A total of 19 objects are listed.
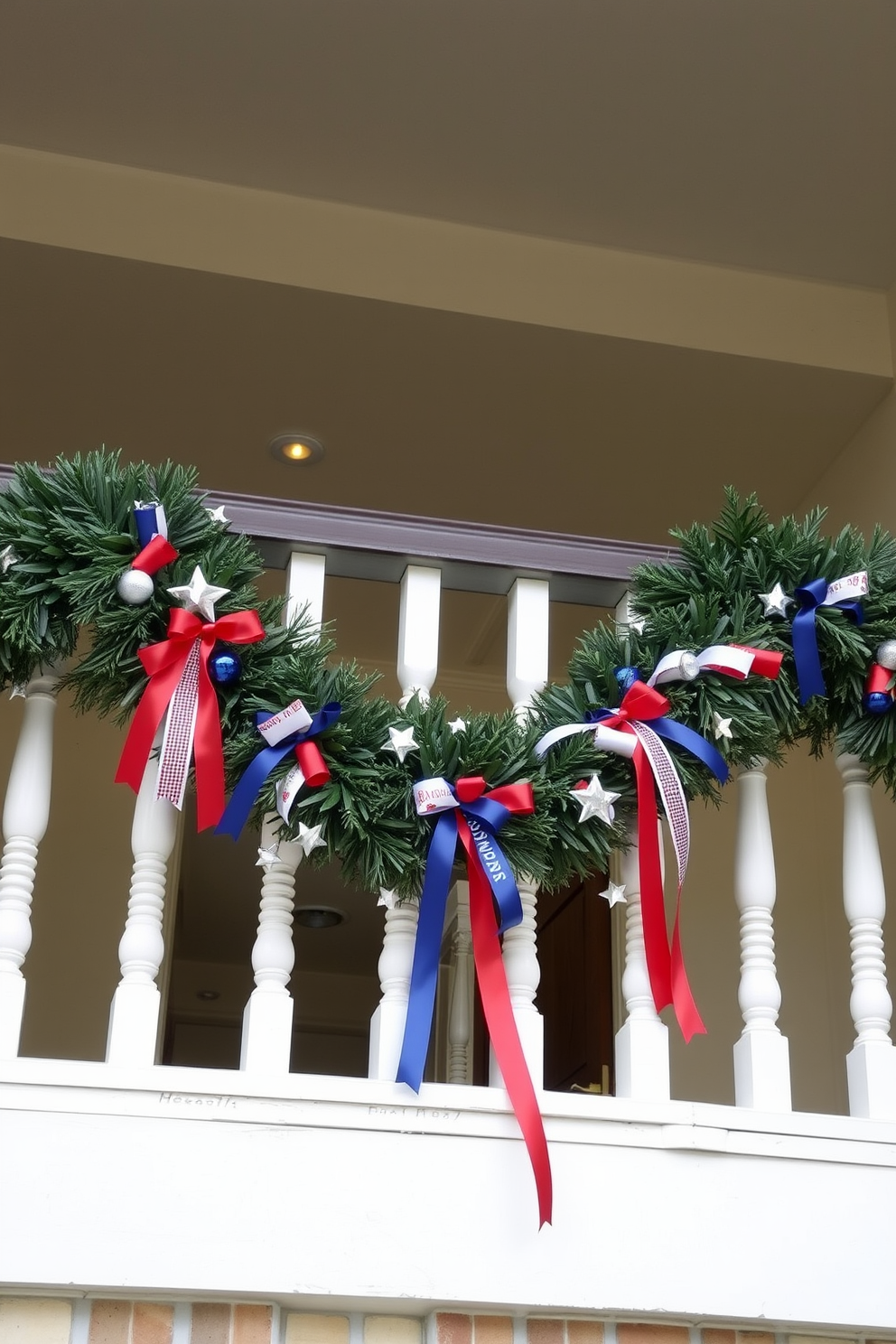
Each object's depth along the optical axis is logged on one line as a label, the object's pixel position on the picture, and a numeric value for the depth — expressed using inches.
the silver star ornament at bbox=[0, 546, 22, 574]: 62.7
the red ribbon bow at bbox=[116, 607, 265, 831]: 60.2
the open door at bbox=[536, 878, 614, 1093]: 160.6
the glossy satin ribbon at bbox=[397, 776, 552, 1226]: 58.1
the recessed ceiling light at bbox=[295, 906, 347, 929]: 233.3
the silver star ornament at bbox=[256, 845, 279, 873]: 62.4
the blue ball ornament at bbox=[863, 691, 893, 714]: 69.9
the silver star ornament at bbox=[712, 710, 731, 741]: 65.9
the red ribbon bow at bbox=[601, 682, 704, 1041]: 62.2
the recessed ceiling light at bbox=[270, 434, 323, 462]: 151.9
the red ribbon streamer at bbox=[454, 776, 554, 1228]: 57.0
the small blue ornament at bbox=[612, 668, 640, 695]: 66.3
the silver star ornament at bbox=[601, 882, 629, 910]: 64.5
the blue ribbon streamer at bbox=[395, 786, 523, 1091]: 58.6
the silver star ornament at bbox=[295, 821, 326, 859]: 60.6
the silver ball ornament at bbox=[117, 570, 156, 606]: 61.7
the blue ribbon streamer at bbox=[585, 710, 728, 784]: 65.3
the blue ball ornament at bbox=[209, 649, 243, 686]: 62.2
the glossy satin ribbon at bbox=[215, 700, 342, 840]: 59.9
